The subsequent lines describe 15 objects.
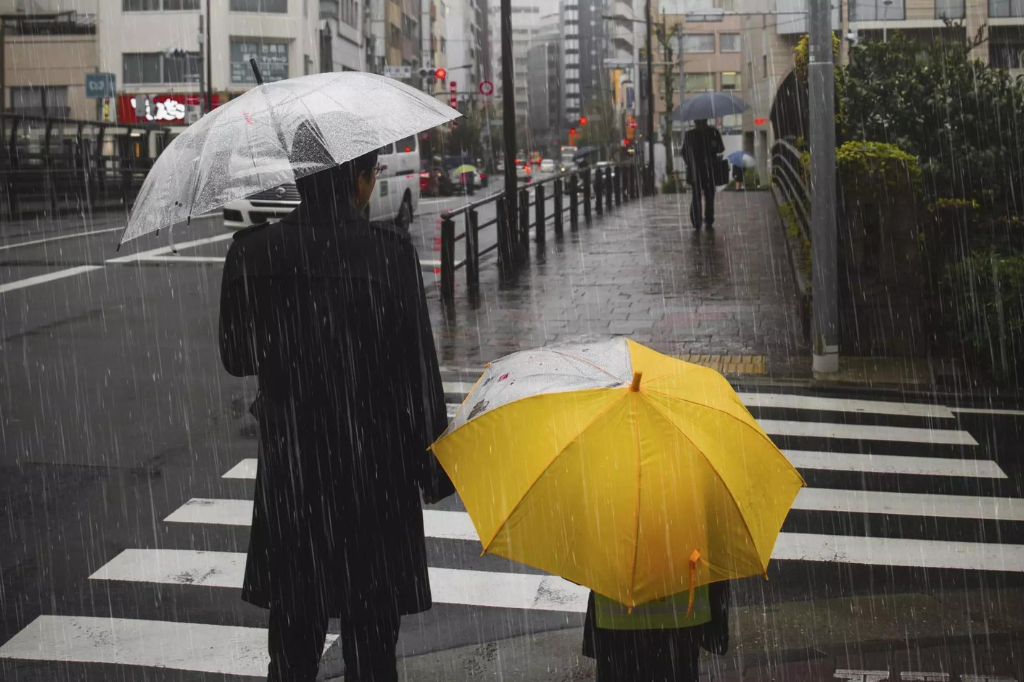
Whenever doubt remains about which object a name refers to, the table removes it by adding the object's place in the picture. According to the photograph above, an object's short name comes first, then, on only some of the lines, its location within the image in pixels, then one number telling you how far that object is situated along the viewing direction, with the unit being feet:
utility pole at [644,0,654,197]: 124.06
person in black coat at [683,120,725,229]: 60.64
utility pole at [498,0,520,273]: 51.24
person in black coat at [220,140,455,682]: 9.30
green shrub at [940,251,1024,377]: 29.30
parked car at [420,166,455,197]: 141.40
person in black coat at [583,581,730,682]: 8.82
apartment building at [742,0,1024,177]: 94.07
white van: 61.57
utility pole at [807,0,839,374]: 29.60
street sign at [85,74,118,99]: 155.84
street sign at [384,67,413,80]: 211.51
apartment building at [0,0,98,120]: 187.42
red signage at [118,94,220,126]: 176.76
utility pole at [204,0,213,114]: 159.54
